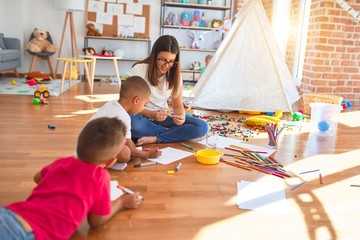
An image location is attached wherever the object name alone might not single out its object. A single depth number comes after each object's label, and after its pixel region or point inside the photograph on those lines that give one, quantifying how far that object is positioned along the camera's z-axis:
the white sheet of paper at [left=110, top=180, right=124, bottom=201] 1.43
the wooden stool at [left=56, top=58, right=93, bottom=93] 4.05
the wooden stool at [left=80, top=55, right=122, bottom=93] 4.24
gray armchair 4.64
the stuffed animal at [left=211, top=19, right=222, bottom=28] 5.71
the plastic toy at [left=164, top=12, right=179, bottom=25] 5.62
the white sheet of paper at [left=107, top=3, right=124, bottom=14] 5.53
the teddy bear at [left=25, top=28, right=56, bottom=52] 5.15
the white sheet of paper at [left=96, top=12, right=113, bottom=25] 5.53
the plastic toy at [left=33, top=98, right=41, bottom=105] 3.29
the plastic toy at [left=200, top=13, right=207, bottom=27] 5.74
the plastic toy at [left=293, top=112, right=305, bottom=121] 3.16
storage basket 3.28
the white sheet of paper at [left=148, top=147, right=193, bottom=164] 1.91
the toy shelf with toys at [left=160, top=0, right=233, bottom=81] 5.63
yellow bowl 1.89
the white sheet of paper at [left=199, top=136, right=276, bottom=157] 2.18
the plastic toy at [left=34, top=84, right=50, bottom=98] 3.48
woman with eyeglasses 1.96
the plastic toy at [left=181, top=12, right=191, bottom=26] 5.63
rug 3.92
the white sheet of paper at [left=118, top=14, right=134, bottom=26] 5.59
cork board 5.51
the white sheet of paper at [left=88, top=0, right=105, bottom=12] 5.48
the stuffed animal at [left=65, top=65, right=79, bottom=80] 5.20
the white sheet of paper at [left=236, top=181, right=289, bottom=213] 1.43
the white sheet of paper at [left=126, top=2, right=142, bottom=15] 5.59
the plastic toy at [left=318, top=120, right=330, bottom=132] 2.69
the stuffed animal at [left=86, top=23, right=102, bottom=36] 5.42
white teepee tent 3.33
